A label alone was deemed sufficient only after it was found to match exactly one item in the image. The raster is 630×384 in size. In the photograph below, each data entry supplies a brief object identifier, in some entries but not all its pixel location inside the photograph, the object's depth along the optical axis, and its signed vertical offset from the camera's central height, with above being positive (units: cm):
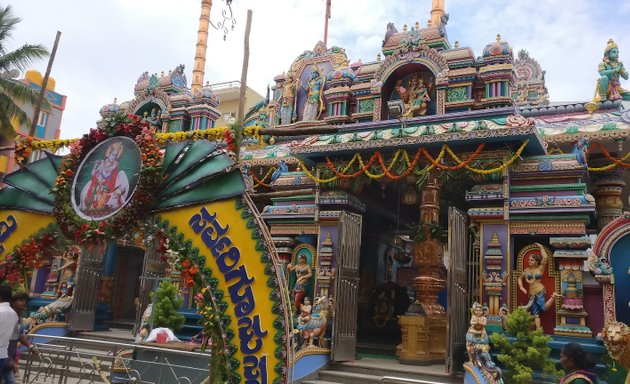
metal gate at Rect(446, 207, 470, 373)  884 +50
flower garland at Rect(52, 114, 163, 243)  586 +121
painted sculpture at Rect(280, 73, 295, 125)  1614 +592
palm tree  1600 +596
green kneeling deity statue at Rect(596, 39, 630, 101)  1202 +550
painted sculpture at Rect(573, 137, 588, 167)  976 +313
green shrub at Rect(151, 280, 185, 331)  1216 -19
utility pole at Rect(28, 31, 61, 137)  942 +380
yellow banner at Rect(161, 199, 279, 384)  514 +26
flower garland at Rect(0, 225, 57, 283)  668 +44
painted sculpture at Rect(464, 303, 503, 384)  788 -47
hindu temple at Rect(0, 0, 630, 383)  561 +137
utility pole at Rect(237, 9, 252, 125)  590 +259
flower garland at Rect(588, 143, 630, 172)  1117 +339
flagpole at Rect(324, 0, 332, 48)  2562 +1338
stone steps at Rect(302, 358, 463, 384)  870 -92
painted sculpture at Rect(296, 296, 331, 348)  947 -24
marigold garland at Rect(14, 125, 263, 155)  610 +192
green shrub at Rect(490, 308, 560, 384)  799 -37
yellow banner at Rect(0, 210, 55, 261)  679 +77
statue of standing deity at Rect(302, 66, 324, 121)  1542 +579
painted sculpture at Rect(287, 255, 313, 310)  1125 +60
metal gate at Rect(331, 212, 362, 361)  966 +39
